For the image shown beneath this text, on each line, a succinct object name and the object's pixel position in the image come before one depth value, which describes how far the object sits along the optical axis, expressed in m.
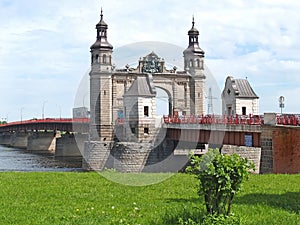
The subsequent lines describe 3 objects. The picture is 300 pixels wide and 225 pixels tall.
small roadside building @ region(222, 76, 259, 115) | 48.78
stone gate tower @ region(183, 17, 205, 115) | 63.59
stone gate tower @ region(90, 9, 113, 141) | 58.41
